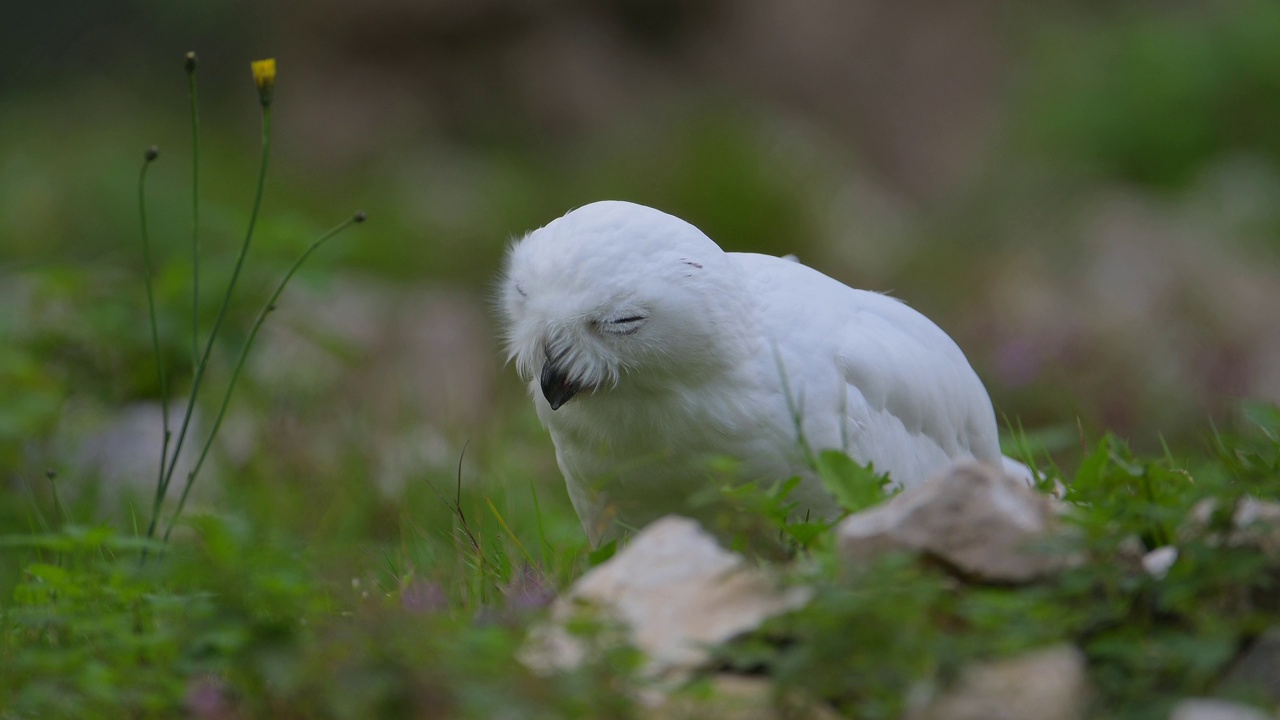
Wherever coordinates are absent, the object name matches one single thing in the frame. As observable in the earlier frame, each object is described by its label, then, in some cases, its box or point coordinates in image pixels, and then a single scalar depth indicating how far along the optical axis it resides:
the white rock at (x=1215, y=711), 3.88
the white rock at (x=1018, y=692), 4.07
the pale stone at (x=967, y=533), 4.48
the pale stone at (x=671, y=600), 4.32
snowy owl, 6.42
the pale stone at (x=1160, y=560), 4.65
